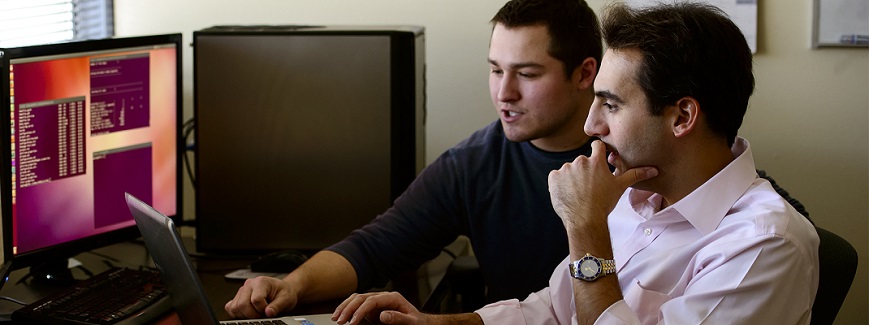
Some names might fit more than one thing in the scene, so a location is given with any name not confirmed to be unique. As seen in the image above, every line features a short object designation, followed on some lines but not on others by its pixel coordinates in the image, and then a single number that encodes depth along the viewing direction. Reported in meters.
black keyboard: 1.65
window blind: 2.28
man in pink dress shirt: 1.43
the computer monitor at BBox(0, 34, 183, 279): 1.77
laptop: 1.27
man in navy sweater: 2.01
